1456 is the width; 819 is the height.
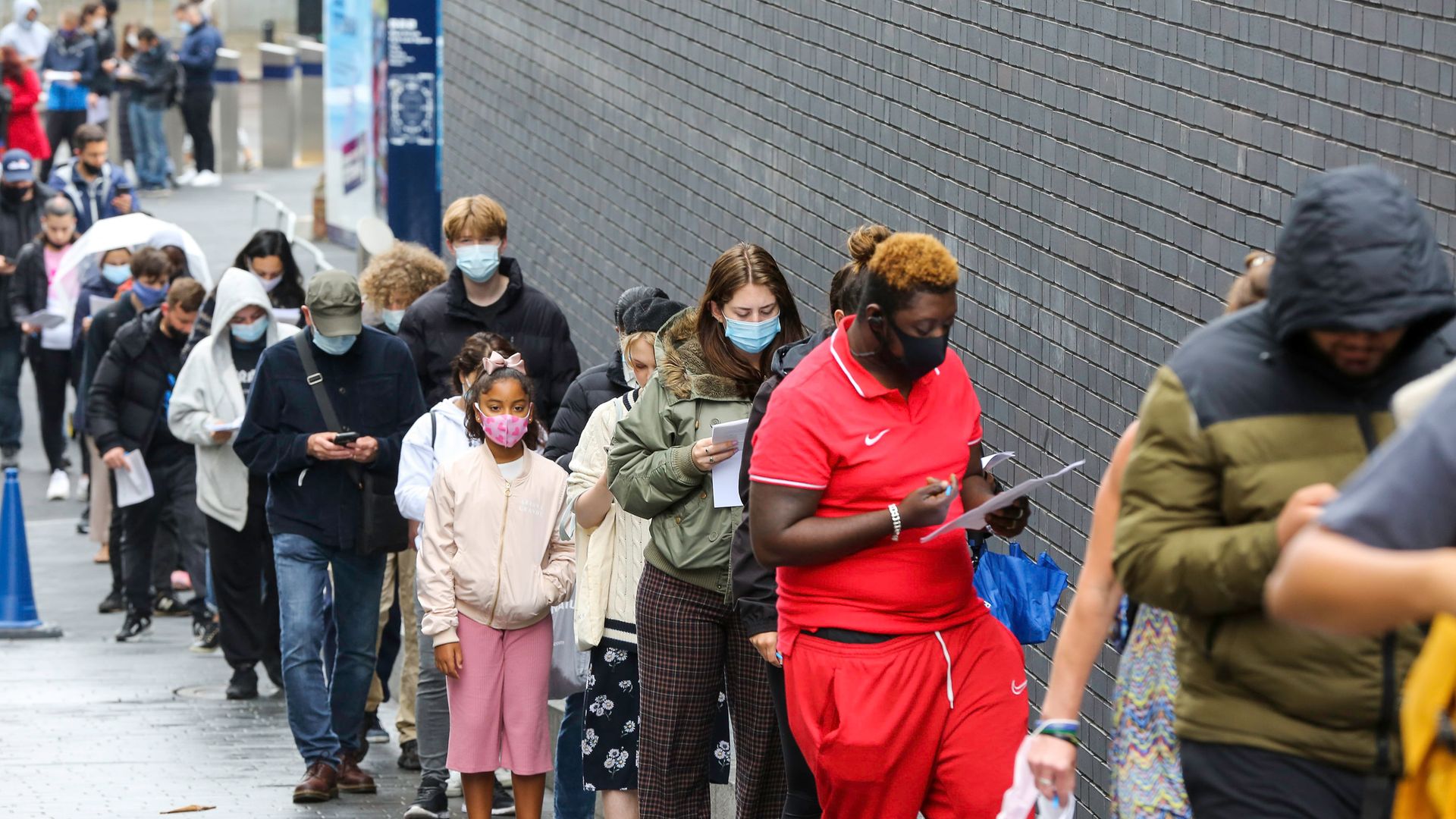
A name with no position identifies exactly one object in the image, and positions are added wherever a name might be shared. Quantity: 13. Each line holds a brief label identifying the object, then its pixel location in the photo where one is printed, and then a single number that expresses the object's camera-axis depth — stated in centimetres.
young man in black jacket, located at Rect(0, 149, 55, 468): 3169
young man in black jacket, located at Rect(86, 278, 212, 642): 2217
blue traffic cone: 2356
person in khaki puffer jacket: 650
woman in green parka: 1222
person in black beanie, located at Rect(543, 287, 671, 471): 1458
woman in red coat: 4778
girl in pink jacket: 1415
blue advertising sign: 3250
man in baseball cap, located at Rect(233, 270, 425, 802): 1653
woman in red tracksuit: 997
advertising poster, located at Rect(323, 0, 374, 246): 3987
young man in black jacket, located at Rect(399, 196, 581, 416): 1792
